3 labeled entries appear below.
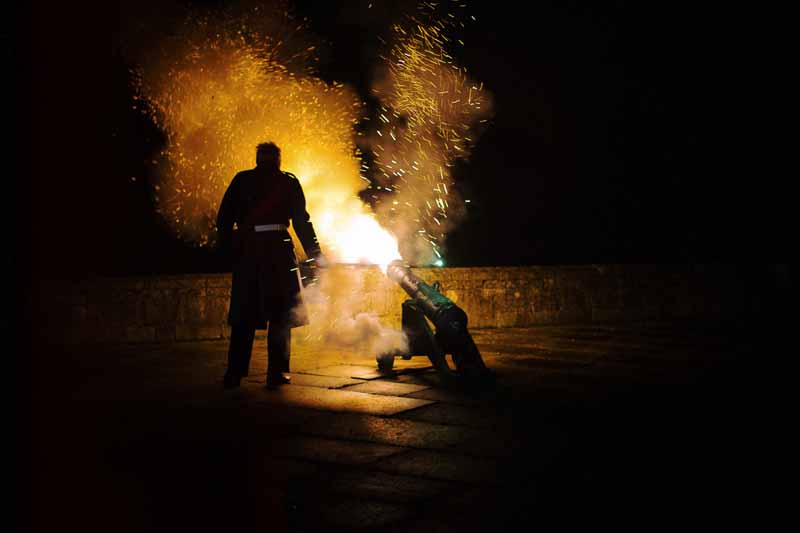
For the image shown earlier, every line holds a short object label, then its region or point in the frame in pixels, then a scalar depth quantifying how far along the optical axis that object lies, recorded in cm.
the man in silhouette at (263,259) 671
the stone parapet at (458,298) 949
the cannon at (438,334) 662
